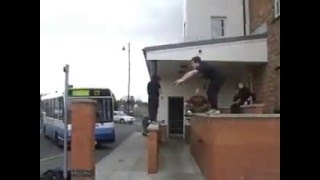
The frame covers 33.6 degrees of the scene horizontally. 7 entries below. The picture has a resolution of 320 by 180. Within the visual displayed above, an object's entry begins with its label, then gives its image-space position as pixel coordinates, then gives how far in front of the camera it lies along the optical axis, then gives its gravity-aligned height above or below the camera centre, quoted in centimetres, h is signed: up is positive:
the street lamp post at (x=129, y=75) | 5609 +206
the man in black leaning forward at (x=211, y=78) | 1135 +36
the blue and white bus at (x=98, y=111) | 2141 -78
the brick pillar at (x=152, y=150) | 1271 -138
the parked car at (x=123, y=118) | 6483 -310
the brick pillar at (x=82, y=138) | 958 -82
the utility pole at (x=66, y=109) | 832 -26
